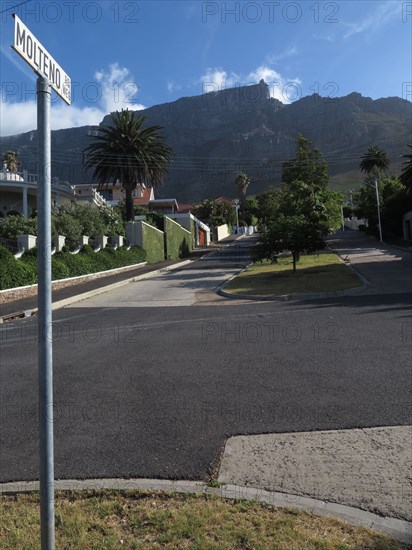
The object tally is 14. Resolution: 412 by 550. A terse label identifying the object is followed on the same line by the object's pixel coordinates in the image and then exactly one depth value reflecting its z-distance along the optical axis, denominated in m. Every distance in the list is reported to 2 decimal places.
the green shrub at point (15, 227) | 22.14
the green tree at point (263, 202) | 93.19
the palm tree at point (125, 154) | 39.56
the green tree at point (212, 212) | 81.31
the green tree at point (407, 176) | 43.97
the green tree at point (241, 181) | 99.12
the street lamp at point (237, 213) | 94.95
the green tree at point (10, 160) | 61.69
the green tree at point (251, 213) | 101.81
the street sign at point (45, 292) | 2.20
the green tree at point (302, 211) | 22.06
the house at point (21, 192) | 40.03
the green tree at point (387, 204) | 54.91
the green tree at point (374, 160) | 77.94
